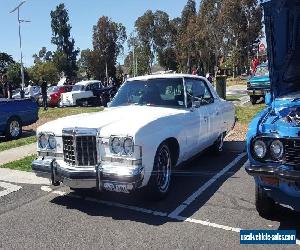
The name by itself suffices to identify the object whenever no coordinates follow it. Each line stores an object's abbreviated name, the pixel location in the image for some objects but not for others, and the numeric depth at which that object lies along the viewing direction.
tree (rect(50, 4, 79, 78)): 70.25
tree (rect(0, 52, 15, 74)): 93.19
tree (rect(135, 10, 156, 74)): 66.31
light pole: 35.99
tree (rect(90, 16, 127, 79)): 63.34
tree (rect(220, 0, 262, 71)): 44.06
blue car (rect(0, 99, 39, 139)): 12.39
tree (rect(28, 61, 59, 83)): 74.50
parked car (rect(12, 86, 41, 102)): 27.27
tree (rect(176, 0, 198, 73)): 56.47
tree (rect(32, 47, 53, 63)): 107.38
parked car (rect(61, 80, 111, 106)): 23.77
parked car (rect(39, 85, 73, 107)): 25.42
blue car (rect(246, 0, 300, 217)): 4.18
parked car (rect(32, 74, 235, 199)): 5.24
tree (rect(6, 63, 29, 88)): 73.30
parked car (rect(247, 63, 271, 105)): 17.95
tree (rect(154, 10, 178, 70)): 66.31
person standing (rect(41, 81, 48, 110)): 22.94
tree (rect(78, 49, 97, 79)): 64.81
